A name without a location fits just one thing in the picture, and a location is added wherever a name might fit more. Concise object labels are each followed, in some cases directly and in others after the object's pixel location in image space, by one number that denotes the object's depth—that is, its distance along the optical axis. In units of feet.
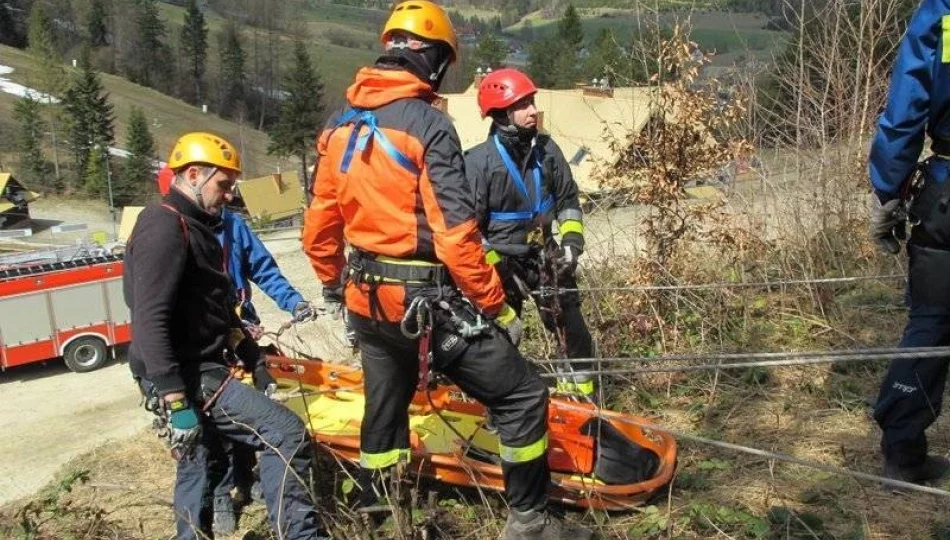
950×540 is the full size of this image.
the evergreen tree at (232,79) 254.27
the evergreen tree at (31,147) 148.46
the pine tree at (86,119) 156.66
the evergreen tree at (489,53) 207.37
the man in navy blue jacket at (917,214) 9.36
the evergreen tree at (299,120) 174.81
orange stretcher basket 11.65
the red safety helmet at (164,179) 14.85
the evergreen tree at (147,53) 253.24
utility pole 122.01
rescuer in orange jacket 9.53
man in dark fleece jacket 10.50
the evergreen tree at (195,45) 258.37
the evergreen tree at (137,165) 144.05
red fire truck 46.24
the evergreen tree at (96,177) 145.59
